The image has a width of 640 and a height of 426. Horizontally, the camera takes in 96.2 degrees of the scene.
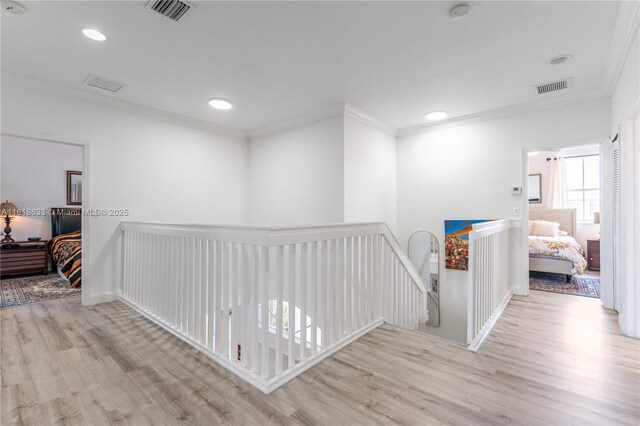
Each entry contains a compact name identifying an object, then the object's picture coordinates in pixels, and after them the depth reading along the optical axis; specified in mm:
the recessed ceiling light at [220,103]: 3643
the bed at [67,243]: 4270
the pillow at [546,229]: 5861
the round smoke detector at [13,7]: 1951
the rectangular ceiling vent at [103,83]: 3037
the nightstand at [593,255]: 5722
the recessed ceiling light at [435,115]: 4086
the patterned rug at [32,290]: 3605
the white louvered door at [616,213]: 2818
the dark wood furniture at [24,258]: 4875
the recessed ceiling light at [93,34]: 2258
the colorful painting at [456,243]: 4270
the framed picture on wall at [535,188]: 7039
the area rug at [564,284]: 4137
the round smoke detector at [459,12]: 1985
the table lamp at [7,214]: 5191
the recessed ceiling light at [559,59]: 2639
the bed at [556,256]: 4699
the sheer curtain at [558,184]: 6754
